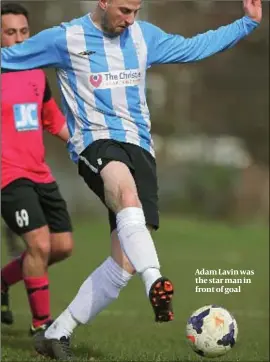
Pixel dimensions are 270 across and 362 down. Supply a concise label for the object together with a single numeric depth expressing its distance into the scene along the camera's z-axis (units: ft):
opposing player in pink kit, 50.83
